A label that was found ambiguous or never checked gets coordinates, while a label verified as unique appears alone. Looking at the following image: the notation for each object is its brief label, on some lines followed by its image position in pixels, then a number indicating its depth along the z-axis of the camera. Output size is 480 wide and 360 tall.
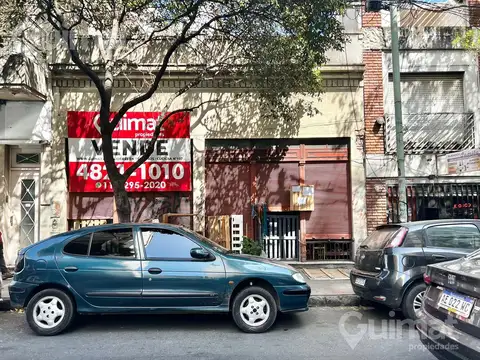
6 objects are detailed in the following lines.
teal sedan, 5.55
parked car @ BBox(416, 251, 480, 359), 3.40
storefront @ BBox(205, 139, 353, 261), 10.82
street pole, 8.35
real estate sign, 10.52
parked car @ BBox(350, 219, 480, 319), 5.95
